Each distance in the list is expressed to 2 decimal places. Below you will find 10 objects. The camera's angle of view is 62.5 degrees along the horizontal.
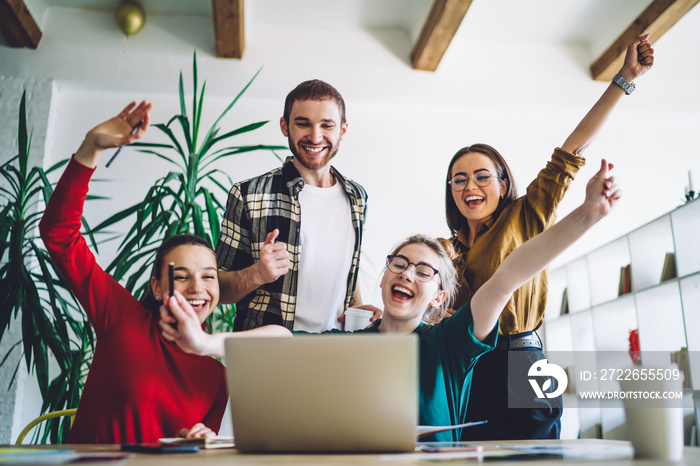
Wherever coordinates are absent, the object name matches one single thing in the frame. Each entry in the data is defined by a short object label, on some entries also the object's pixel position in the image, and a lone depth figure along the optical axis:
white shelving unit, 3.64
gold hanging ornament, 4.26
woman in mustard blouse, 1.63
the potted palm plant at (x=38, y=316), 2.43
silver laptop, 0.74
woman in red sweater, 1.42
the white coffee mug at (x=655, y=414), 0.79
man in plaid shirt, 1.86
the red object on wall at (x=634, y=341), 4.17
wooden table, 0.66
